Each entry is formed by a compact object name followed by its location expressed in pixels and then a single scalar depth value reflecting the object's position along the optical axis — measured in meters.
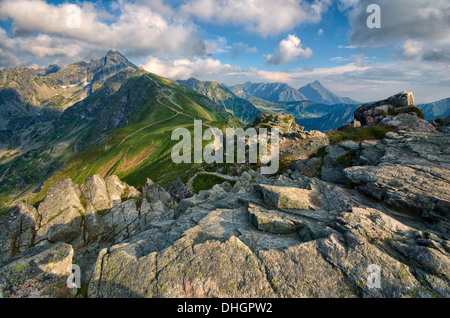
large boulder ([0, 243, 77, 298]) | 12.51
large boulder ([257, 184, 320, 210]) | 19.50
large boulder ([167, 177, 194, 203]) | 54.84
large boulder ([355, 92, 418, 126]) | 56.78
